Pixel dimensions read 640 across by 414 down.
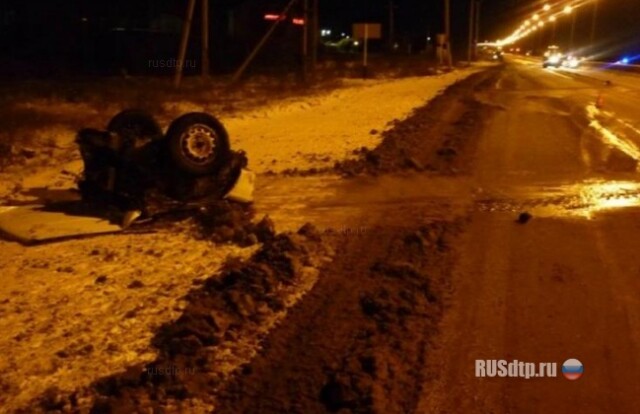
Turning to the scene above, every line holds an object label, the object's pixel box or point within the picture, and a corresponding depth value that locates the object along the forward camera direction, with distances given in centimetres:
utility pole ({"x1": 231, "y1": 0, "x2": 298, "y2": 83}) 2884
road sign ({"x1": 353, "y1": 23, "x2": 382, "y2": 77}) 3928
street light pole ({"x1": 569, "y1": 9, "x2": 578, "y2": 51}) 12004
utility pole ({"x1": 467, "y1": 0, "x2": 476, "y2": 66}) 8275
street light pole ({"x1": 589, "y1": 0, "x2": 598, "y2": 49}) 10378
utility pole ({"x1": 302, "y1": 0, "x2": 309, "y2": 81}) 3294
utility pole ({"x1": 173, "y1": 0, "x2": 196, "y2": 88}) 2484
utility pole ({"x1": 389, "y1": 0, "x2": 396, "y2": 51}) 7925
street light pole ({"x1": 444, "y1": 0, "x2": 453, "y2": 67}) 6027
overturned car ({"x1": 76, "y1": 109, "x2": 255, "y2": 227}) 879
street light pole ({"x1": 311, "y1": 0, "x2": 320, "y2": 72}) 3760
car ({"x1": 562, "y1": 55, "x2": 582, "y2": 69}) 6419
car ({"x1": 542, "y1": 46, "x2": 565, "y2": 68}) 6406
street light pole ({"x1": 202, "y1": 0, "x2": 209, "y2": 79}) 2778
